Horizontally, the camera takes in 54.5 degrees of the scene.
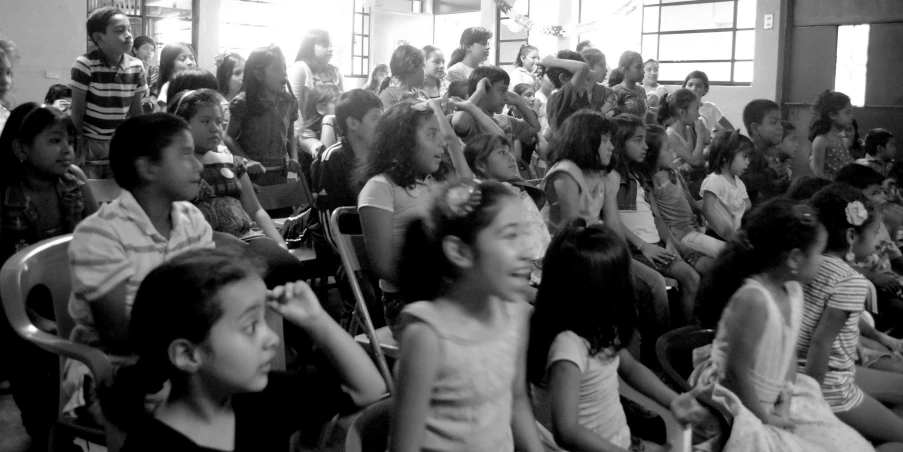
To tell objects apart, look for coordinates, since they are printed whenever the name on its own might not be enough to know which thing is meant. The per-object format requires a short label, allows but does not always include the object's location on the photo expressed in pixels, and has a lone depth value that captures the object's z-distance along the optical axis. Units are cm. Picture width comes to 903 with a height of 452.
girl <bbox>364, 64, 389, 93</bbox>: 738
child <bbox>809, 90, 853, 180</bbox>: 562
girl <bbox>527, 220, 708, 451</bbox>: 193
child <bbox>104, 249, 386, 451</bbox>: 126
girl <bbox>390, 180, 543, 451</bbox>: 154
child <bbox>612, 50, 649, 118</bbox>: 636
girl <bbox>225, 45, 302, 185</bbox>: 416
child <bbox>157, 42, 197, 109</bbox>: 516
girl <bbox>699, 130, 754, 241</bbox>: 417
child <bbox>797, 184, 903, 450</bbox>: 247
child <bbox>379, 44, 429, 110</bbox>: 498
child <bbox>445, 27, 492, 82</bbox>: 633
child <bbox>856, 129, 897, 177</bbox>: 598
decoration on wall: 771
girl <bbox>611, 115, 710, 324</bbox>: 374
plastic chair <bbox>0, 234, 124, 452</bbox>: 177
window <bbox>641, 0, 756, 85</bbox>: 1041
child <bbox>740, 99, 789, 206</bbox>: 542
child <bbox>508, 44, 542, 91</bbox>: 711
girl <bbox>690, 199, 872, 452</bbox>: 211
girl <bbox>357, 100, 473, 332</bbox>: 269
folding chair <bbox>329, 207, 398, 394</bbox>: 246
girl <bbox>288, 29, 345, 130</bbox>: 552
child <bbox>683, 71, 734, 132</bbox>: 716
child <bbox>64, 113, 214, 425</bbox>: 188
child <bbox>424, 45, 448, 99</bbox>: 611
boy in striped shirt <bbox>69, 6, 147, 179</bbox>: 404
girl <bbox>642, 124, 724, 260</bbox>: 411
